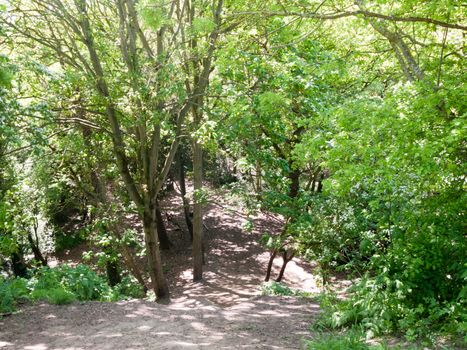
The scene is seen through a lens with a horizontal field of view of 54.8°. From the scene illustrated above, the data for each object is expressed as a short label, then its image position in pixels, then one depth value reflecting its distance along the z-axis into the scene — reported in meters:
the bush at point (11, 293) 7.86
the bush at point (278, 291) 11.58
